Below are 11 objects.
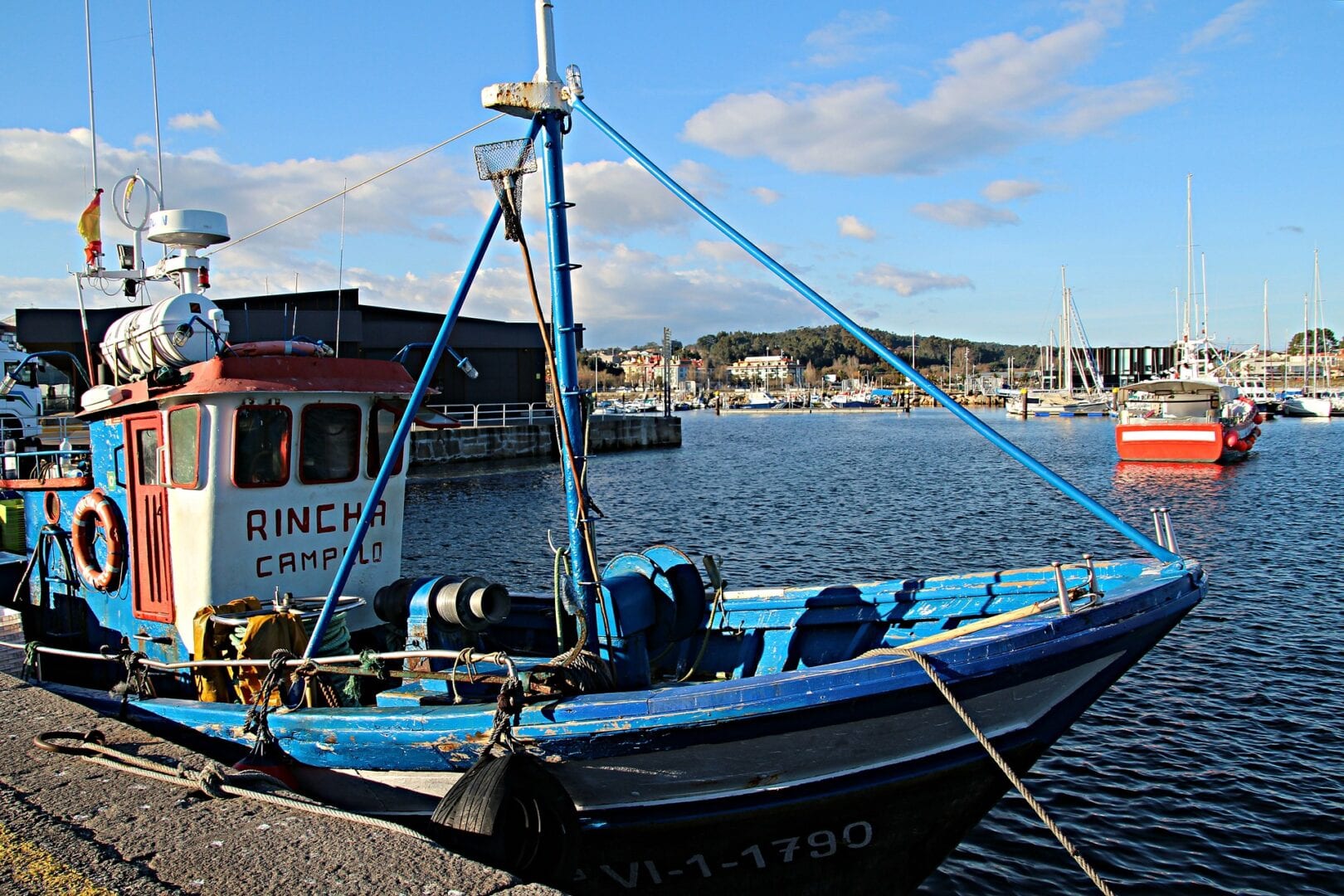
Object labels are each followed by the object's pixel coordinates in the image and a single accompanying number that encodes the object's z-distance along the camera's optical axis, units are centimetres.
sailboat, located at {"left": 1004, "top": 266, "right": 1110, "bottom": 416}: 11012
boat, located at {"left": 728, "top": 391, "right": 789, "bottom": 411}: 18475
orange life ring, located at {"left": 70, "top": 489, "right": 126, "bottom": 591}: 942
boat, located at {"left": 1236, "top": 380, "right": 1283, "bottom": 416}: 9931
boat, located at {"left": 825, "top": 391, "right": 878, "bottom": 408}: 18562
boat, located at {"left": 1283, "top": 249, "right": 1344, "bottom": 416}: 9531
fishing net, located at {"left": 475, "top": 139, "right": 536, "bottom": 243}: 738
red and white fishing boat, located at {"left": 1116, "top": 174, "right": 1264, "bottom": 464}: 4675
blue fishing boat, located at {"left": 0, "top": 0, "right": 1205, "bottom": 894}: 604
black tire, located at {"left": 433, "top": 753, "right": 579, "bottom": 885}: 562
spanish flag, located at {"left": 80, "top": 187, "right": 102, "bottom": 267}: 1173
